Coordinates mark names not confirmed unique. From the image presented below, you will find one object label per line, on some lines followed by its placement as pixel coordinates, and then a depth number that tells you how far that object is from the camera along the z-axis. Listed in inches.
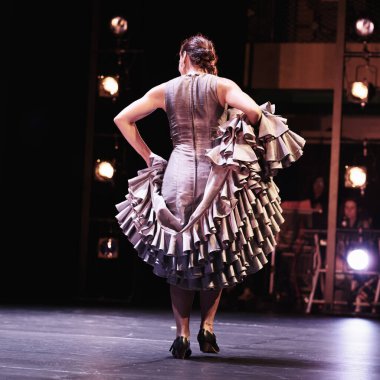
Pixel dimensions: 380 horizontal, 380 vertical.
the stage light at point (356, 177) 467.5
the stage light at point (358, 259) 465.8
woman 224.5
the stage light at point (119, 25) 489.3
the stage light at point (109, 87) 485.3
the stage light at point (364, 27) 468.0
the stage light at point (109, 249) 473.8
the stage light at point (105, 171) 476.5
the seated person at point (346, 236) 488.3
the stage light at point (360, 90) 471.5
